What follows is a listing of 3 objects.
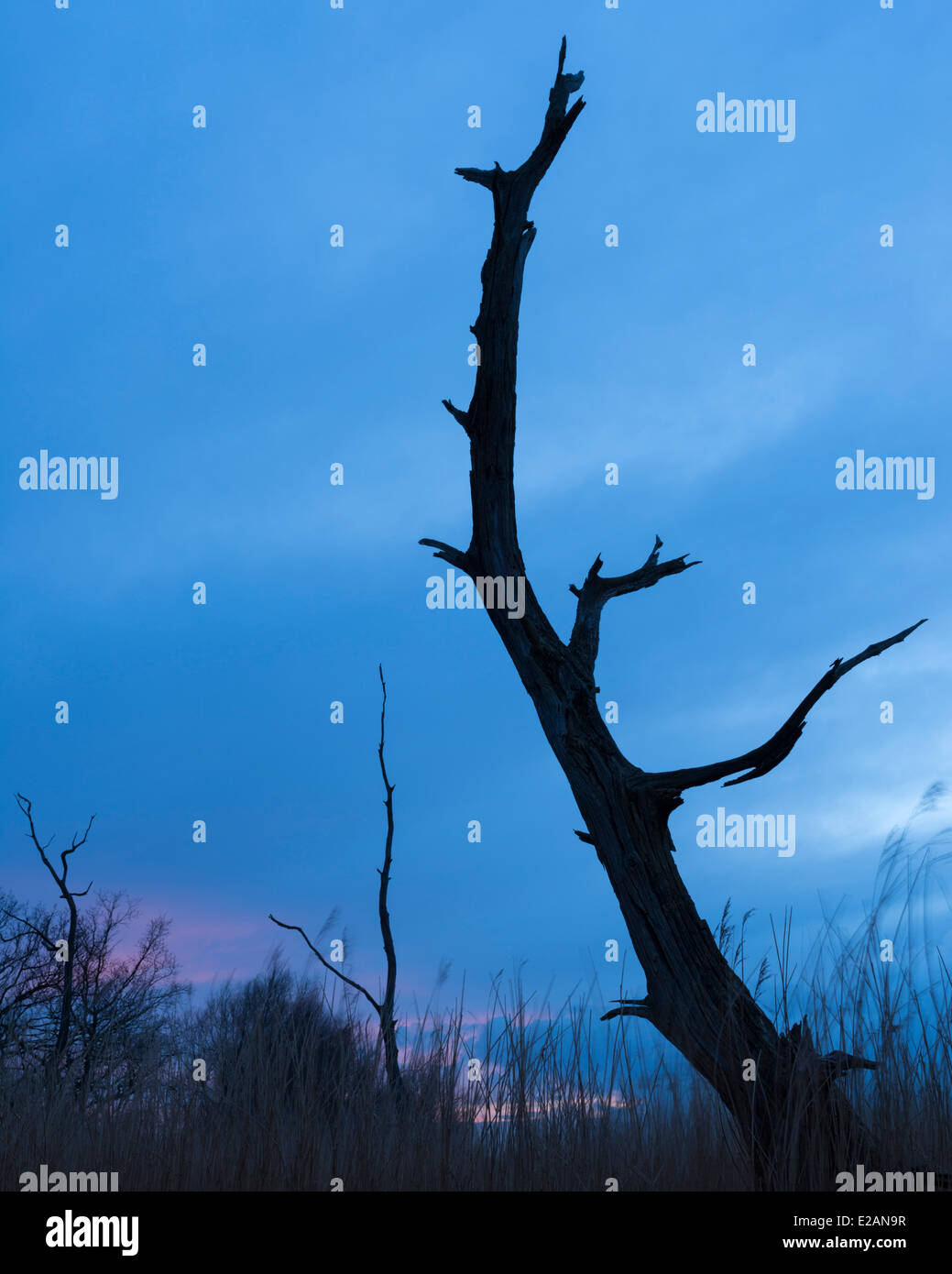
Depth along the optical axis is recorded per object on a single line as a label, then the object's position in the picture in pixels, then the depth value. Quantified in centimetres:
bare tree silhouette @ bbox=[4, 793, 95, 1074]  1189
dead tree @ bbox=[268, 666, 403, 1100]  1021
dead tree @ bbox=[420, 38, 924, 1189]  405
